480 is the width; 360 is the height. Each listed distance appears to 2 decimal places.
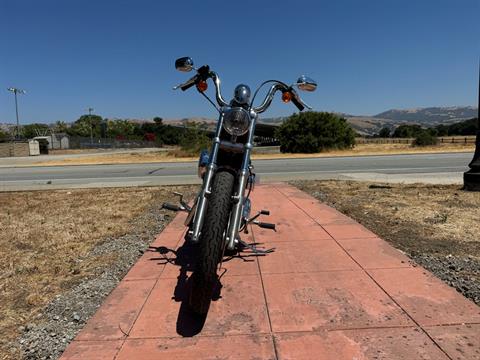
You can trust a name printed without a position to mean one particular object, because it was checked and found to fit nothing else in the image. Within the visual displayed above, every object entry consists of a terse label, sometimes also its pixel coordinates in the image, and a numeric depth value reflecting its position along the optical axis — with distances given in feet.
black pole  29.84
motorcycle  10.23
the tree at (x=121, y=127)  407.95
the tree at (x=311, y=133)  110.42
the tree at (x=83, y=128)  411.25
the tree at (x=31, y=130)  344.20
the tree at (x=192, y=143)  105.29
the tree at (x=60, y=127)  423.23
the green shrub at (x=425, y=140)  135.95
